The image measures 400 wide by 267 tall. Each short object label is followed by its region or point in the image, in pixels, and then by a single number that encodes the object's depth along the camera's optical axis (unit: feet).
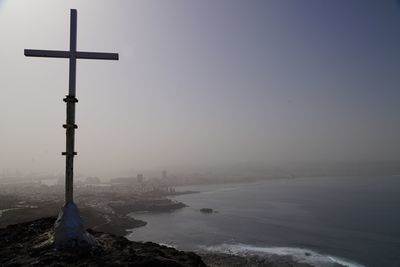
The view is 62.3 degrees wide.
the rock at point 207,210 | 237.53
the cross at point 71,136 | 24.08
